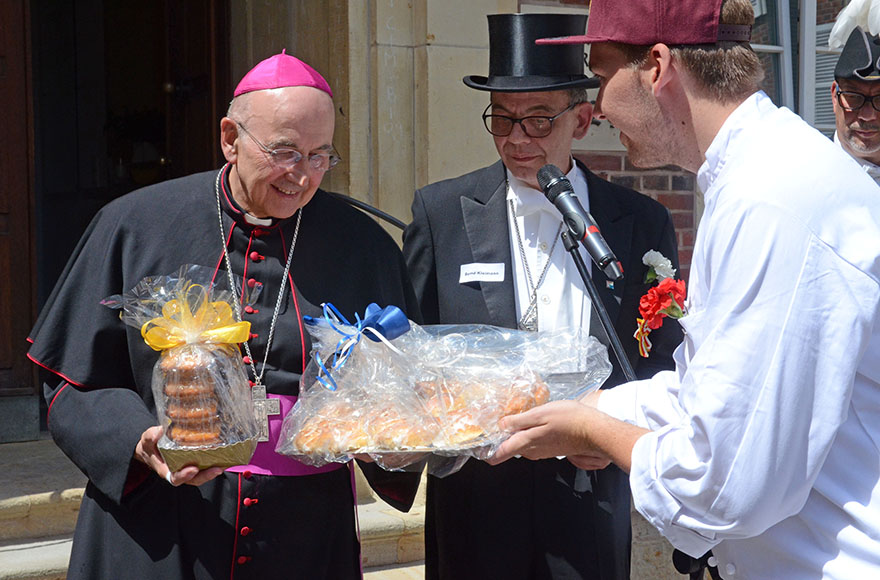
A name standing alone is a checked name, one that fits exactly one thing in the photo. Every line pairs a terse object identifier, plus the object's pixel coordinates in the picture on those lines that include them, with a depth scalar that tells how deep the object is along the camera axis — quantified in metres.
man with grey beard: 4.37
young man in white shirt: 1.56
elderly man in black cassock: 2.44
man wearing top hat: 2.96
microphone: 2.26
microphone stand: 2.45
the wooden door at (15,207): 5.67
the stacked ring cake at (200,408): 2.17
